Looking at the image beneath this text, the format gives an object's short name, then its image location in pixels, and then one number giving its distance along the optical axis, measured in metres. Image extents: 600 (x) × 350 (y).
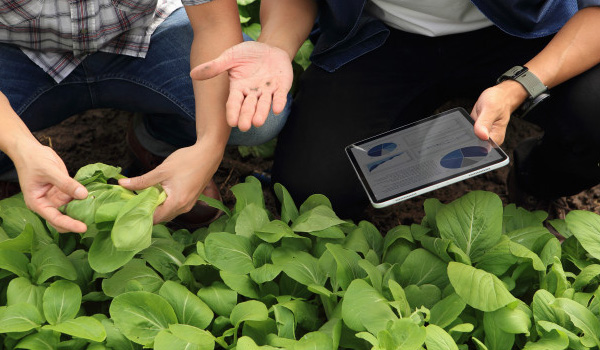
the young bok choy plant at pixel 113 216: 1.16
